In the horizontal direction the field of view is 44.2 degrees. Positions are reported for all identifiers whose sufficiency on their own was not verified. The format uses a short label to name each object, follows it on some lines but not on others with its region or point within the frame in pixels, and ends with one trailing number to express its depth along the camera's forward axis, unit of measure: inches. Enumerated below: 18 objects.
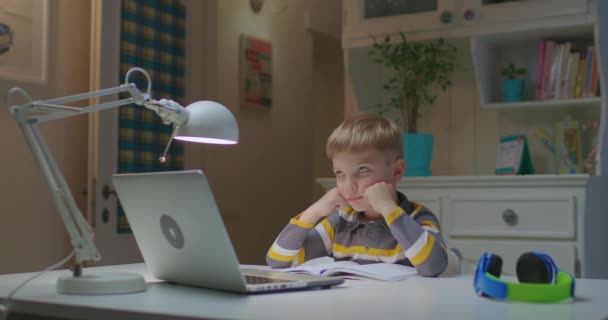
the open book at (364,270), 54.1
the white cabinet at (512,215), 106.3
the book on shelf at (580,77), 116.3
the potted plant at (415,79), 122.9
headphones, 42.4
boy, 65.5
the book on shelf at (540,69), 120.7
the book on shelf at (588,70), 115.3
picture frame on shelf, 121.1
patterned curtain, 134.0
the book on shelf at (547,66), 119.4
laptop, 43.1
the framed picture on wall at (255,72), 175.3
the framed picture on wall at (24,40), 117.4
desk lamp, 45.7
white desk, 37.3
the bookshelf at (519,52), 117.6
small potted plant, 123.2
